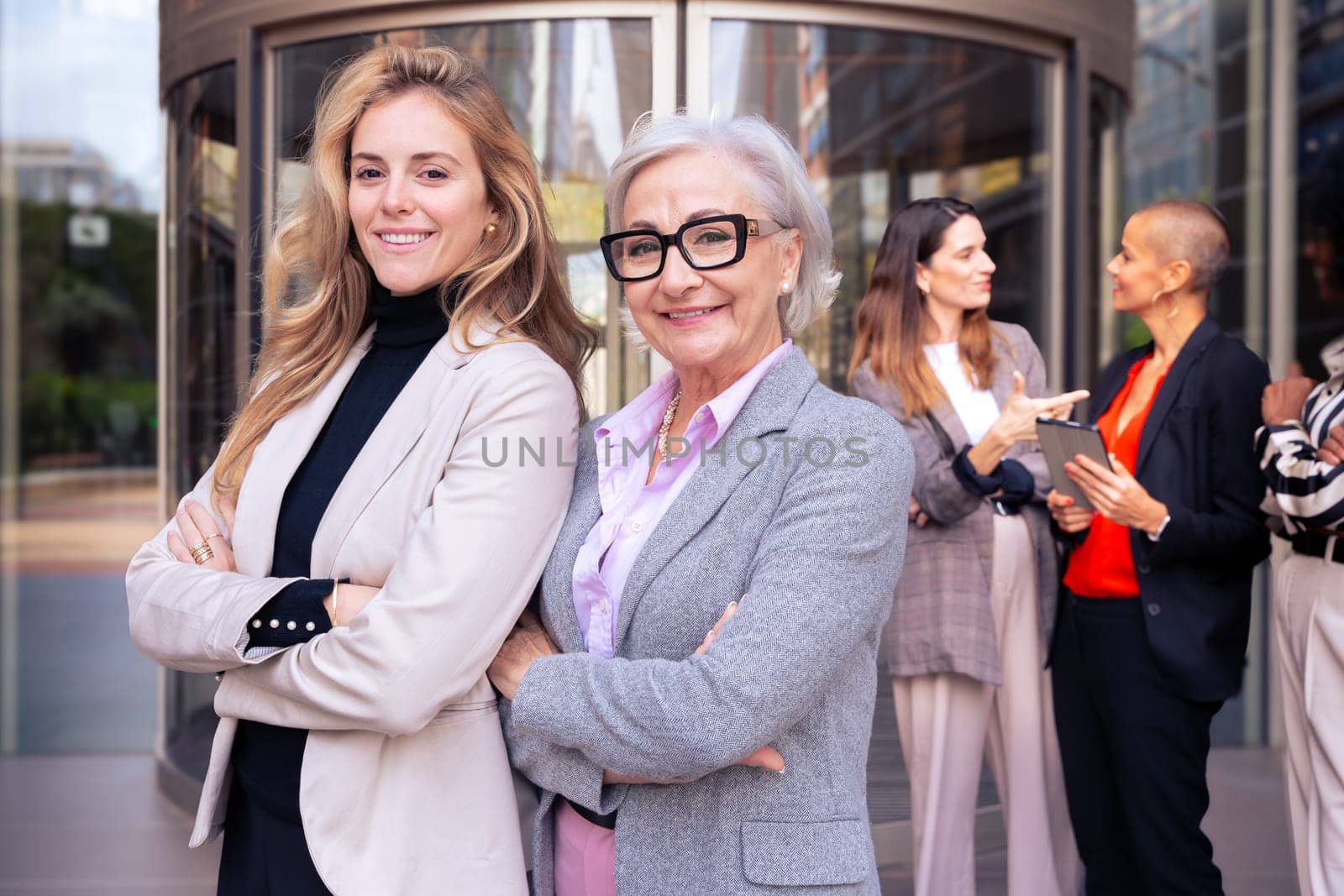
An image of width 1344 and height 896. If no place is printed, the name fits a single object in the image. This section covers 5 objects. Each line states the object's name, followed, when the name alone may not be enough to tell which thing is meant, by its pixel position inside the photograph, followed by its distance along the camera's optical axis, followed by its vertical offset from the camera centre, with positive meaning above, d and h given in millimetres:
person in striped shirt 2469 -360
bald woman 2691 -277
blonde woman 1564 -134
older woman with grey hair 1444 -206
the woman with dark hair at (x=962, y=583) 3018 -404
